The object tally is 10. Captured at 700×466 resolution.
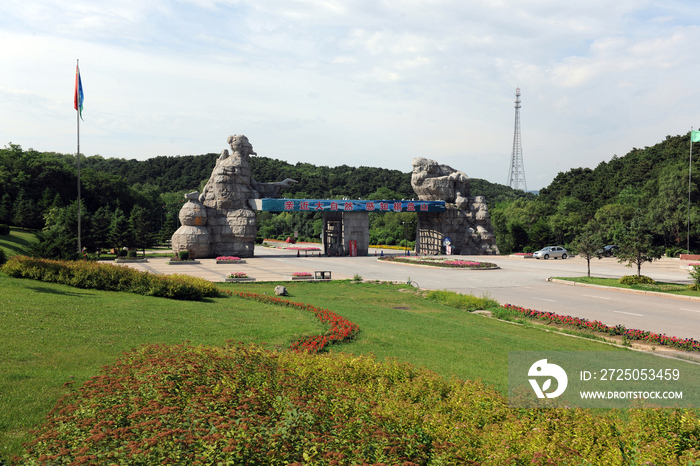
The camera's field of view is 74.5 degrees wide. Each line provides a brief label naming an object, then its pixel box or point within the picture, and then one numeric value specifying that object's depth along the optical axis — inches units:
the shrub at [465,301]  681.0
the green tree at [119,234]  1700.3
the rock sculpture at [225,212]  1616.6
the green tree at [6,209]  2058.3
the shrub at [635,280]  892.0
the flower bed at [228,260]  1481.1
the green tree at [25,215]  2089.1
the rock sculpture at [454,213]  1920.5
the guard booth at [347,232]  1843.0
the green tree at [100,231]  1531.0
